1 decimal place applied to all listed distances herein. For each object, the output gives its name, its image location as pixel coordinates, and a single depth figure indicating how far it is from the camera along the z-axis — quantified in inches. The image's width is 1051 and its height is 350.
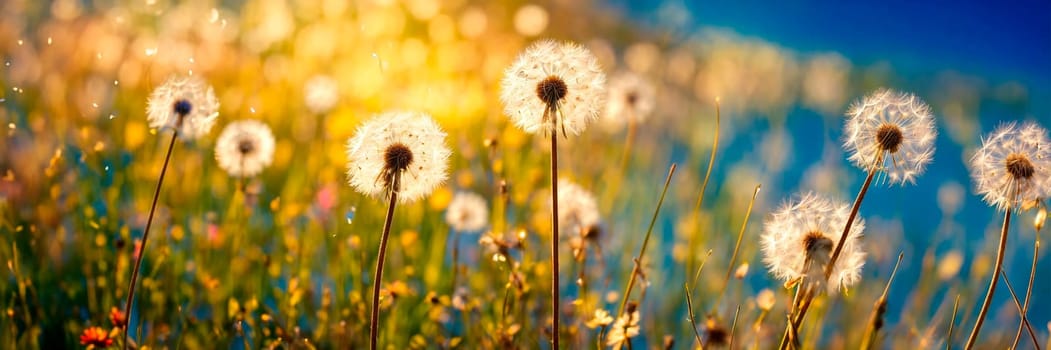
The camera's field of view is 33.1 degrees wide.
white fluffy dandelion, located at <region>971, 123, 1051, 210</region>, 33.5
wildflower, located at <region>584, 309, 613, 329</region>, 33.8
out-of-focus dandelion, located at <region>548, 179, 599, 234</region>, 42.0
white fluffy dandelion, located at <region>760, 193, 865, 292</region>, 32.7
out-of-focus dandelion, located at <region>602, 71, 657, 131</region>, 51.0
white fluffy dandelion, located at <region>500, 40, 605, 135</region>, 33.4
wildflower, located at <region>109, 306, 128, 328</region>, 36.4
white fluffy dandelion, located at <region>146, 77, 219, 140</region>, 36.8
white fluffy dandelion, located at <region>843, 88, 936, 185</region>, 32.9
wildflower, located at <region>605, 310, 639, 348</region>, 33.8
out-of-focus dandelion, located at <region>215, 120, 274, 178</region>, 42.3
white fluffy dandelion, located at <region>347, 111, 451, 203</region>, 33.5
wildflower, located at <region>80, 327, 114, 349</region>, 36.1
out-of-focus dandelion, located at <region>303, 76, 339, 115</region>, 60.0
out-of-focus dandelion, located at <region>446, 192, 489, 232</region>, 44.4
